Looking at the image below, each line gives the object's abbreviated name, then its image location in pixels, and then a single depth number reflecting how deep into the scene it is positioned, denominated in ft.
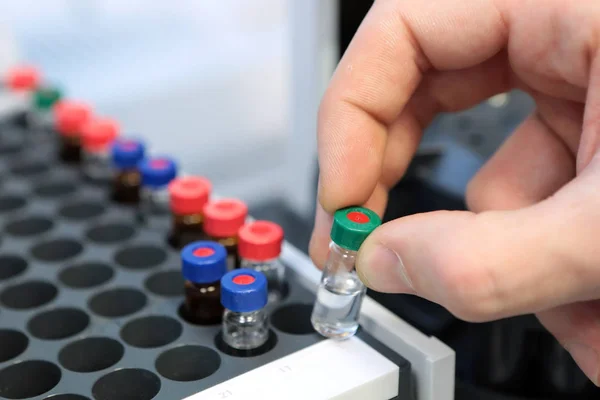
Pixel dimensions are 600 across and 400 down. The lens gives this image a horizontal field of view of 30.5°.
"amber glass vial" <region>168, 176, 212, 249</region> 0.98
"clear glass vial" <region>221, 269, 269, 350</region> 0.84
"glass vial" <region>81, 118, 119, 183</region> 1.15
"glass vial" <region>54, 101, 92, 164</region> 1.17
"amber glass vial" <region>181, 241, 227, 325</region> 0.88
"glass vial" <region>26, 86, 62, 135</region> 1.23
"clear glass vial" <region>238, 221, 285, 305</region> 0.90
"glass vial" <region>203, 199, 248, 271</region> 0.94
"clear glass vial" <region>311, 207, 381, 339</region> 0.85
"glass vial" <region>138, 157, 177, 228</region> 1.04
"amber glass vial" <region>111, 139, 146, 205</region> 1.08
